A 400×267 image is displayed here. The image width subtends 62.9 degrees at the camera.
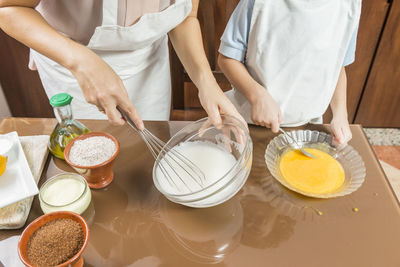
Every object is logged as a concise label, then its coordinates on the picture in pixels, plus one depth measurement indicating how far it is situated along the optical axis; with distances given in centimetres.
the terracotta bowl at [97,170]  70
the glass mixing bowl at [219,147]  62
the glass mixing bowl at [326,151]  73
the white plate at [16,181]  68
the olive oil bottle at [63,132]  80
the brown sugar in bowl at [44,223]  53
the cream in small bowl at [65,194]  65
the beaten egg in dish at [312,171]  73
